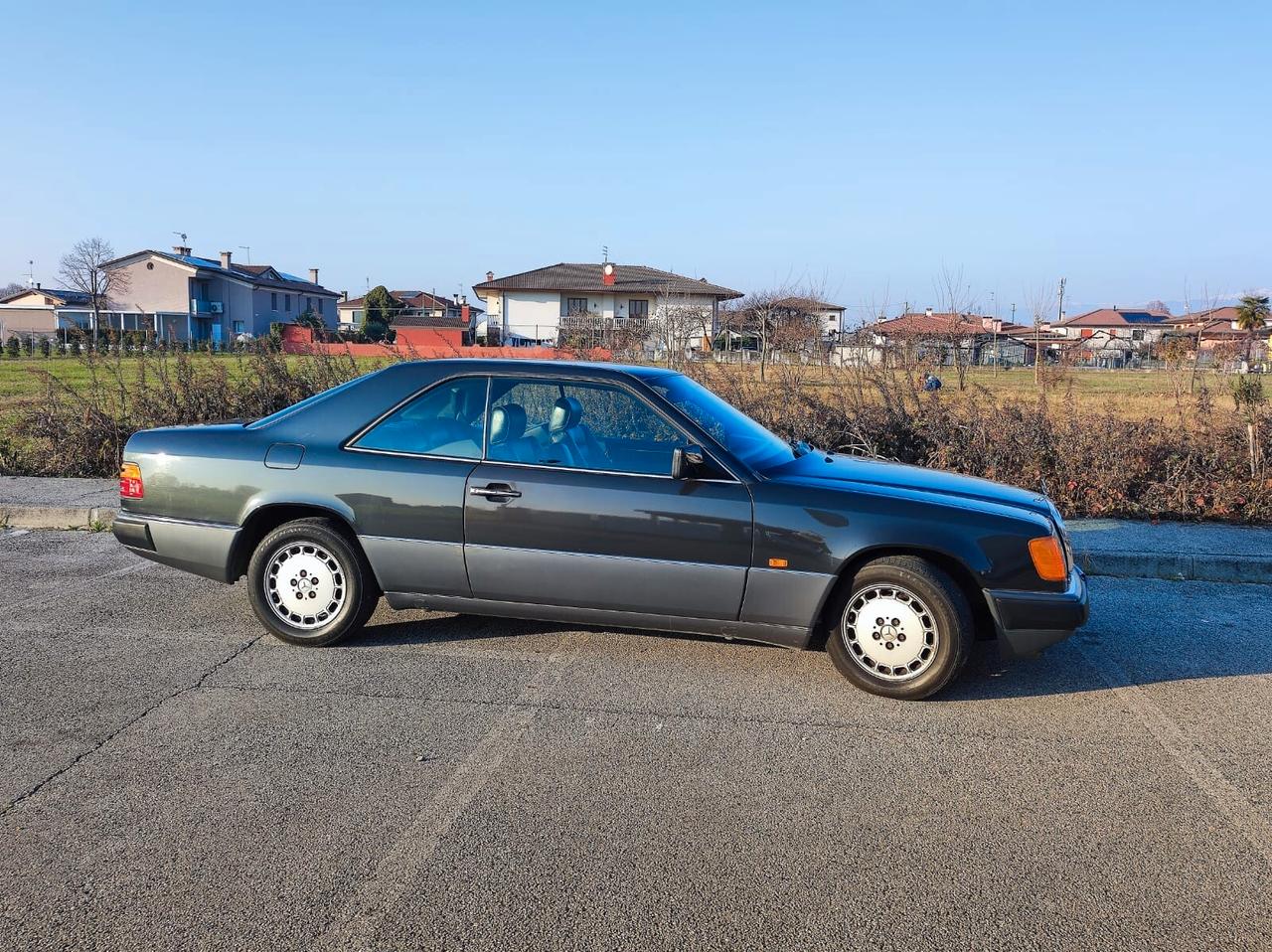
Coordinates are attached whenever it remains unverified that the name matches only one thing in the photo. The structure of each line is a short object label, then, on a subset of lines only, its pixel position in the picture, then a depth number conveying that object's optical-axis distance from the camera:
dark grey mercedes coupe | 4.67
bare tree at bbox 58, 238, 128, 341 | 65.12
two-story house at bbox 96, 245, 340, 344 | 64.69
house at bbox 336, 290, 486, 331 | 66.50
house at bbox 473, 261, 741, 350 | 55.47
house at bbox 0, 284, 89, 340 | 72.62
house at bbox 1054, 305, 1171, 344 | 81.32
